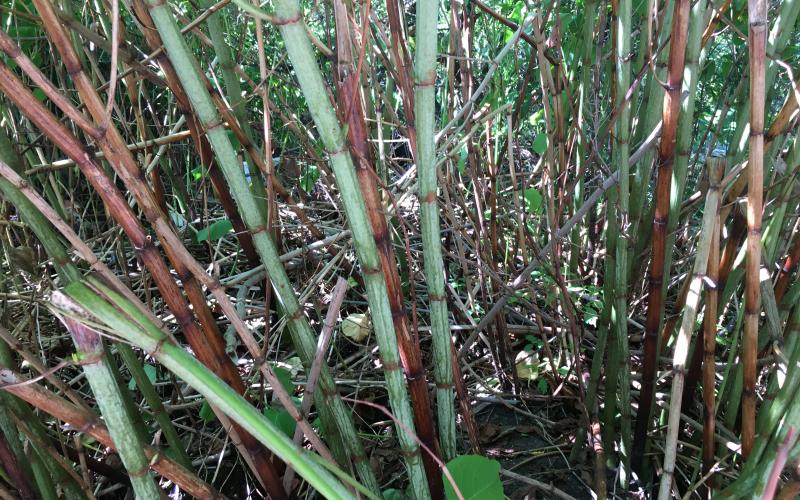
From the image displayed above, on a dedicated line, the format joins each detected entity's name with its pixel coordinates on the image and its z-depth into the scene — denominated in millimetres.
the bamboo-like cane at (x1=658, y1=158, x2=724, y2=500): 765
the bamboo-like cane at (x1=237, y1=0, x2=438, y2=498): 565
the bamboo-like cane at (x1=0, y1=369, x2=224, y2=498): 611
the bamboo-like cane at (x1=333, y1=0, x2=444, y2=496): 682
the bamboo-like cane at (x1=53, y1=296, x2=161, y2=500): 537
